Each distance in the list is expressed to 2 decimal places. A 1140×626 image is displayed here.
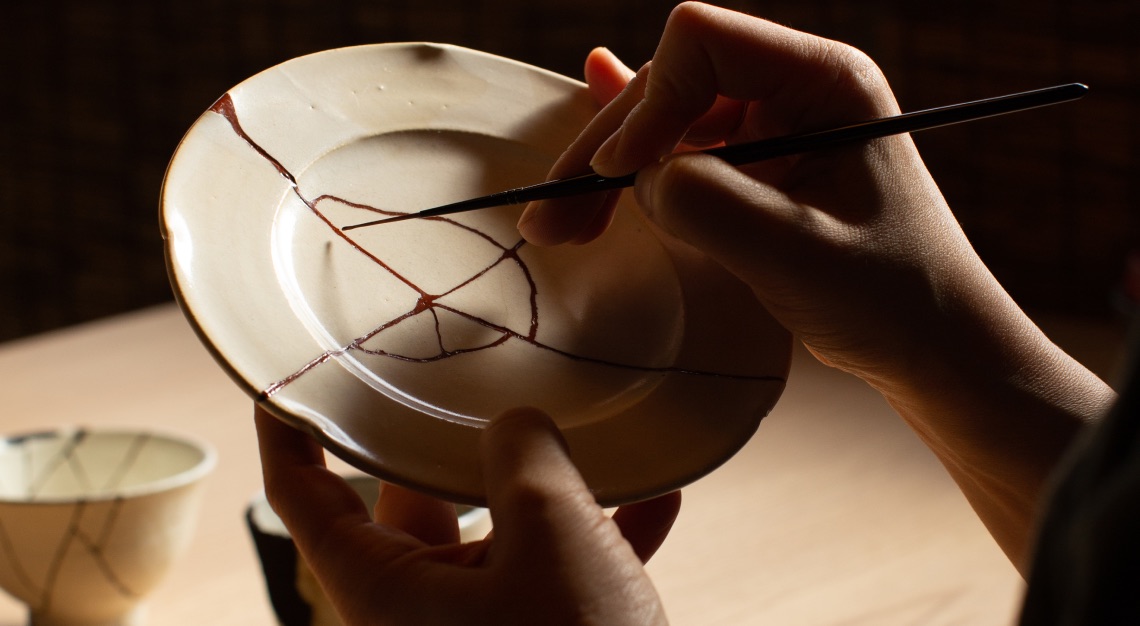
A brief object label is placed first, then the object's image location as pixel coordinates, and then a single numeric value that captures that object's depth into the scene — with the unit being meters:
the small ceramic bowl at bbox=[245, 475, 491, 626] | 0.70
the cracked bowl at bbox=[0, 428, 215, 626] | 0.74
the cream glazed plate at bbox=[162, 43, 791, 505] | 0.58
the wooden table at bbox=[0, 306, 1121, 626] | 0.89
